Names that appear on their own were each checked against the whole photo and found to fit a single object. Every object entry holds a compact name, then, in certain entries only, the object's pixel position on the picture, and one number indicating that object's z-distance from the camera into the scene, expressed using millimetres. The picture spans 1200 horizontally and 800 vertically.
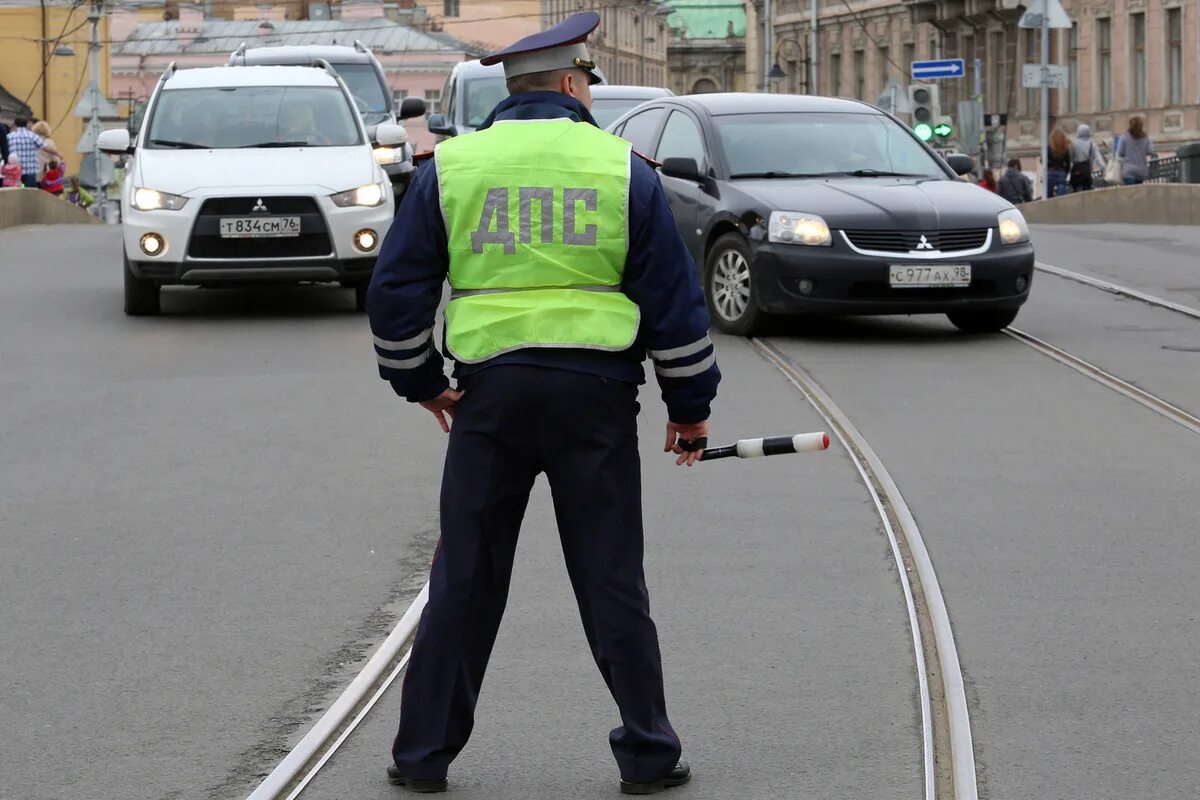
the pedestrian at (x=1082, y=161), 38531
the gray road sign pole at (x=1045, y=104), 34794
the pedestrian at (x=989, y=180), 42938
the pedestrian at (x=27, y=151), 34000
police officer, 4672
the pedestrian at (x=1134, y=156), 36156
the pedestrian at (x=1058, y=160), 39000
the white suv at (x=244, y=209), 15180
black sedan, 13758
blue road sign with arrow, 41625
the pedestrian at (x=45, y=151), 35719
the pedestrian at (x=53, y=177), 36844
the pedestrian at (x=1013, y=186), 39594
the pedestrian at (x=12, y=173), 33219
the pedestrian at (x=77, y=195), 45781
